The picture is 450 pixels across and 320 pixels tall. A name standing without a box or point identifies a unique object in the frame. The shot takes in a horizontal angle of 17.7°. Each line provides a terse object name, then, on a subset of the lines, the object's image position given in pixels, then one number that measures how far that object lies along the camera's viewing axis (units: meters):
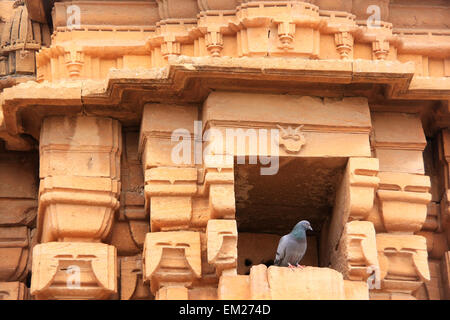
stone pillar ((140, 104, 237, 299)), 12.53
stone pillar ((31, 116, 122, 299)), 12.62
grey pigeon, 12.76
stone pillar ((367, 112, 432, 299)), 12.84
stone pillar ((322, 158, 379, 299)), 12.58
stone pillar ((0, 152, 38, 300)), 13.41
